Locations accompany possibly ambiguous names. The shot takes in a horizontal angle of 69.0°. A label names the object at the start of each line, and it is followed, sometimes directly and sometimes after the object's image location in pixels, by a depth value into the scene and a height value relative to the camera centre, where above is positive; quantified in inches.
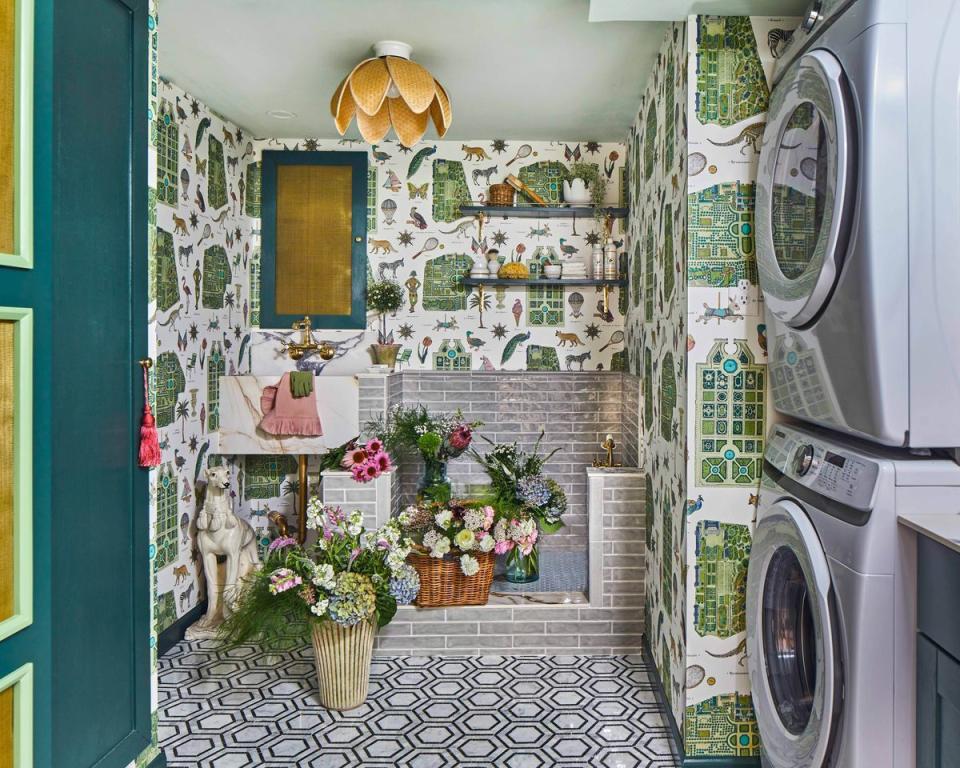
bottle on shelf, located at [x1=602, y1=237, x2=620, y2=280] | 150.1 +26.8
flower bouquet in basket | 116.5 -28.4
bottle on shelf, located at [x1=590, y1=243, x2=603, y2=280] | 151.6 +27.0
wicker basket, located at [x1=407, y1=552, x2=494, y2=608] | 118.0 -33.2
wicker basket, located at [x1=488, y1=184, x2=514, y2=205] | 151.6 +41.7
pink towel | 136.9 -5.8
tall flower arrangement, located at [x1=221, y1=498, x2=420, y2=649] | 97.0 -27.9
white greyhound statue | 126.0 -29.8
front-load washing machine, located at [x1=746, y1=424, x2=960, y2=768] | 60.4 -19.2
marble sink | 137.7 -6.4
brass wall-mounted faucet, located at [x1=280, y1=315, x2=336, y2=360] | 150.5 +8.5
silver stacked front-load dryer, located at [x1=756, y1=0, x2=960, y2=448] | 59.3 +14.7
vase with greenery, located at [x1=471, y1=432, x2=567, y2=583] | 120.6 -21.5
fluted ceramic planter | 100.4 -40.0
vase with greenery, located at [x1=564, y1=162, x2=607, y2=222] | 150.6 +45.2
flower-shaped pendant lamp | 101.2 +43.2
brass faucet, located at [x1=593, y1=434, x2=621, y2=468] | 130.3 -11.4
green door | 54.9 +0.0
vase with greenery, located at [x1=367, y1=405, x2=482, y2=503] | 133.0 -10.2
